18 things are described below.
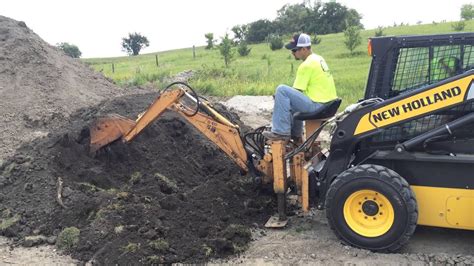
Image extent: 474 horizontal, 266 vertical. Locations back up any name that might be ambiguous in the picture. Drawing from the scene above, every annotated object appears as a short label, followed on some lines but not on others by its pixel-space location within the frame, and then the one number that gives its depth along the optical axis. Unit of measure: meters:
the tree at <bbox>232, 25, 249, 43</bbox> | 46.22
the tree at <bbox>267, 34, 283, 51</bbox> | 38.64
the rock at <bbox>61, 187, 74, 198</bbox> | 7.16
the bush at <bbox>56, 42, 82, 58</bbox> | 77.25
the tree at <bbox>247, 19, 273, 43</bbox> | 63.31
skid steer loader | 5.47
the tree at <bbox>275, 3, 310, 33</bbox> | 62.83
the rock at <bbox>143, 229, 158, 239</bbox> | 5.91
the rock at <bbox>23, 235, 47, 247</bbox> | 6.29
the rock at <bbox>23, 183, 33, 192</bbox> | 7.45
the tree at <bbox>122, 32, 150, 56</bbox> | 81.25
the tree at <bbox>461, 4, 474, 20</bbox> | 45.50
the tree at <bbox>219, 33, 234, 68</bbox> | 26.30
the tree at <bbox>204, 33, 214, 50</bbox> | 38.38
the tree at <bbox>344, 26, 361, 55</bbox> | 30.80
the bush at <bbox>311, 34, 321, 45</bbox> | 39.45
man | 6.37
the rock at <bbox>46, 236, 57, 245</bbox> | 6.29
